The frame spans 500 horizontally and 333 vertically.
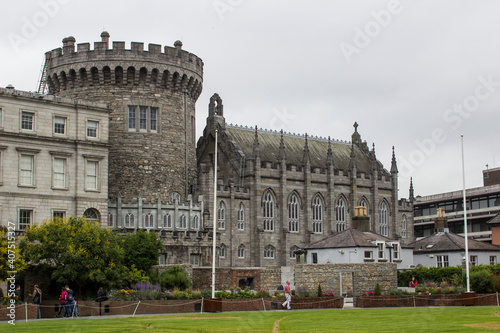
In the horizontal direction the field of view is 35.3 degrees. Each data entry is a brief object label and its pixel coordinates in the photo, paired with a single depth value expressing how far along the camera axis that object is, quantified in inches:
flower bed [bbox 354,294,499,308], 1669.5
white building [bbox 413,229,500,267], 2493.8
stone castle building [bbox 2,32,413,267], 2434.8
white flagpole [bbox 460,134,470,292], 1776.6
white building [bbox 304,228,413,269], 2012.8
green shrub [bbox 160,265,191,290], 1907.0
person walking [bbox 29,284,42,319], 1501.1
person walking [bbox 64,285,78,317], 1465.3
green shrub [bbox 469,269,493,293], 1939.0
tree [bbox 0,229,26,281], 1601.9
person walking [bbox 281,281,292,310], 1576.6
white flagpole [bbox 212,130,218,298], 1590.8
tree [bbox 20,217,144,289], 1702.8
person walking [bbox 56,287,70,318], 1457.3
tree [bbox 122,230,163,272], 2017.7
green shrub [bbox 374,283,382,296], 1753.6
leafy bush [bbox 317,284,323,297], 1743.4
